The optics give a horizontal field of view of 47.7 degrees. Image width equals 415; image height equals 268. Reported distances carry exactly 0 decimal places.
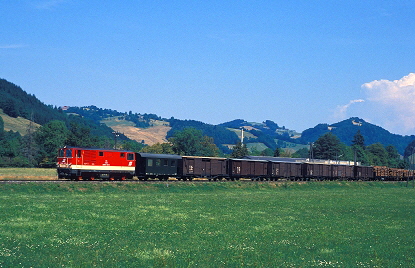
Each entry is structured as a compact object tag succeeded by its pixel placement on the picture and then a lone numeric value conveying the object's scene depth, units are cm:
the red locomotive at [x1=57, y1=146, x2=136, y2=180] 5553
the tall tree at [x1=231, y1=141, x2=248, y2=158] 17645
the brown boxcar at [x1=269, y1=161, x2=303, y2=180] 8425
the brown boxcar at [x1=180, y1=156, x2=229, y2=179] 6881
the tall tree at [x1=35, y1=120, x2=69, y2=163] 15592
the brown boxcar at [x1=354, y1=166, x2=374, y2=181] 10784
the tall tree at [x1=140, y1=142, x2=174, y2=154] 18475
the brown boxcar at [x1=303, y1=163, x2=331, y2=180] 9201
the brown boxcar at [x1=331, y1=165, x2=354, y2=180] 9977
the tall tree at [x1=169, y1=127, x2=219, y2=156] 18928
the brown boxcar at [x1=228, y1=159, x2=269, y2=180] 7625
